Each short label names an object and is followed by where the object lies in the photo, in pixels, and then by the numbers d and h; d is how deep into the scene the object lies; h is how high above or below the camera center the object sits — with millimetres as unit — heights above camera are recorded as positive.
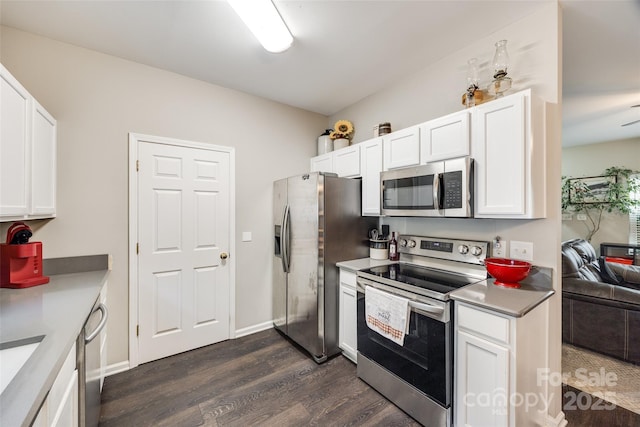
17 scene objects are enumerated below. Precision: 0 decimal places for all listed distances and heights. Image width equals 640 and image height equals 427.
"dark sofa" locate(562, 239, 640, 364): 2352 -955
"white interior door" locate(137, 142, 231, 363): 2402 -340
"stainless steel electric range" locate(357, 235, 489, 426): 1573 -751
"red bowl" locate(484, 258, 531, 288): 1641 -350
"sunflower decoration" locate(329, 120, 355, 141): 3162 +1037
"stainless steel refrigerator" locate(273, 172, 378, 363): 2434 -323
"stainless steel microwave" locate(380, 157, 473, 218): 1770 +191
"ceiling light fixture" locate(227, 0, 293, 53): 1605 +1276
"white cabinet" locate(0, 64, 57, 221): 1336 +344
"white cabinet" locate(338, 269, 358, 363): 2318 -922
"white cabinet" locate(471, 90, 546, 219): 1551 +363
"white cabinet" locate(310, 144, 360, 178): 2695 +589
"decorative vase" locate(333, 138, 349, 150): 3119 +855
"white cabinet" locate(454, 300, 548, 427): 1349 -847
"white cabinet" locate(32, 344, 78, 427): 815 -671
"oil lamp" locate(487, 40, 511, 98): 1782 +1008
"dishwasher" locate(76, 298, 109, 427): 1205 -824
